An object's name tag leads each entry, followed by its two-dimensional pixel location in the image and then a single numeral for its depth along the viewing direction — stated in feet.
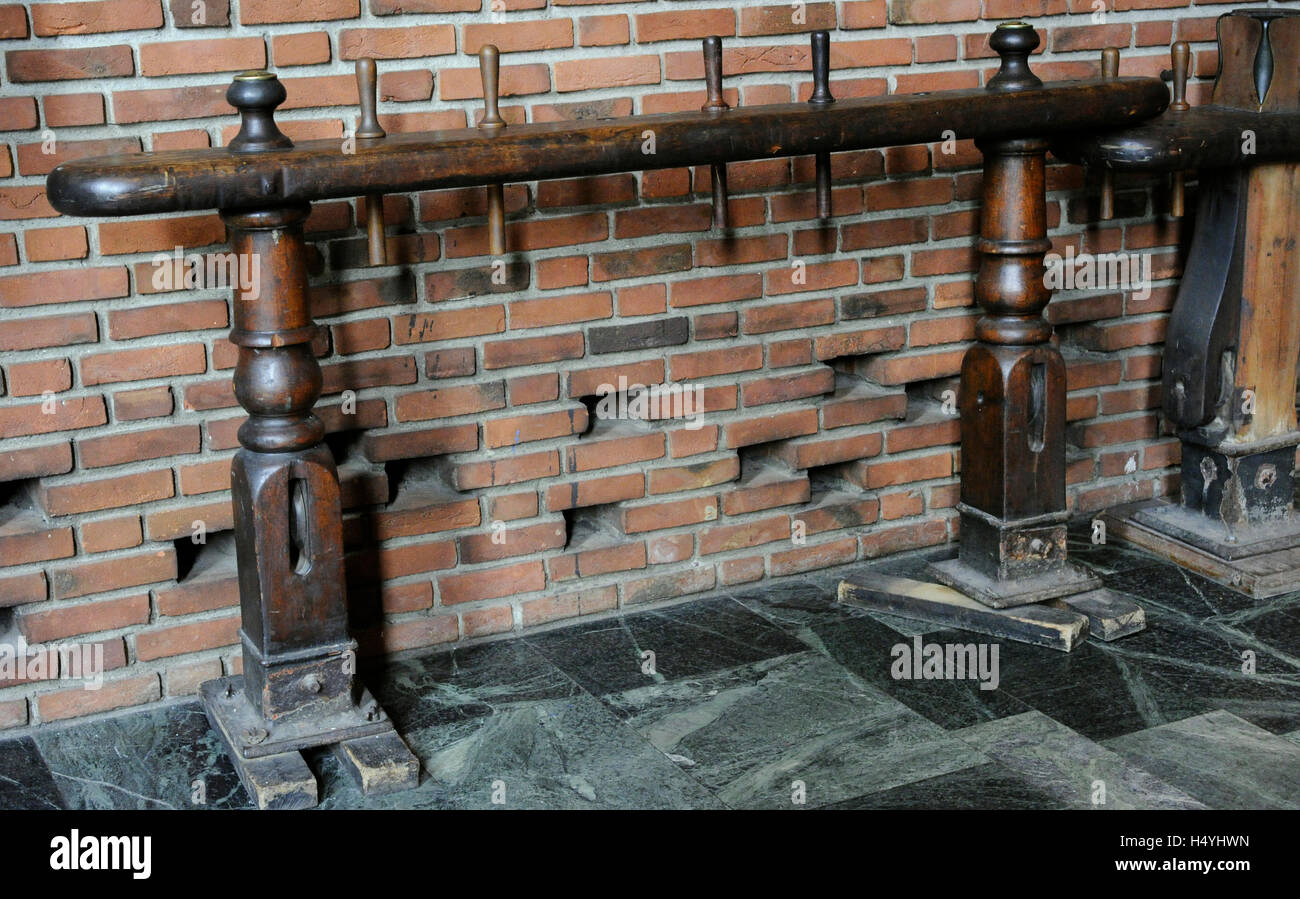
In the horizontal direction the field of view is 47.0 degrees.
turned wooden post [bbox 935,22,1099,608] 9.68
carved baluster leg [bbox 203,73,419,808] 7.89
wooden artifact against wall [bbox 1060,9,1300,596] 10.34
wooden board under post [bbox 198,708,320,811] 7.91
